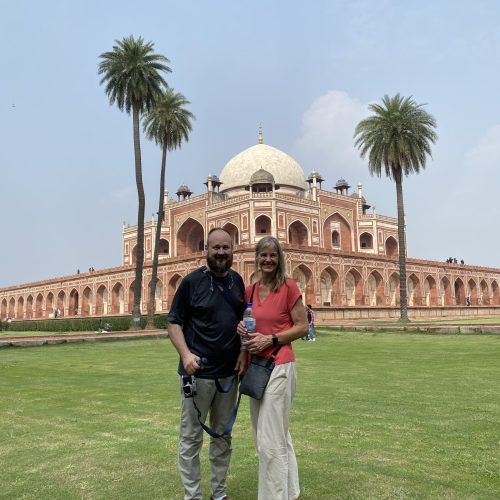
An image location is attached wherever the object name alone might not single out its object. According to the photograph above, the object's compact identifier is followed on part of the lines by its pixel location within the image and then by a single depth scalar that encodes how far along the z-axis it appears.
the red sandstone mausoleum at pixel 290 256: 41.12
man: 3.39
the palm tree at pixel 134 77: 26.72
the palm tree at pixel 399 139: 30.02
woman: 3.06
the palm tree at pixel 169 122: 29.99
